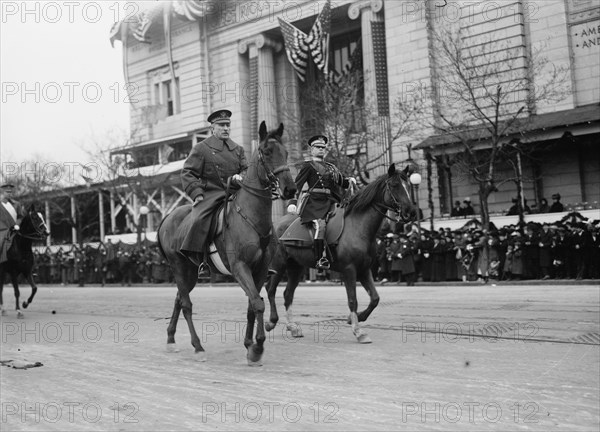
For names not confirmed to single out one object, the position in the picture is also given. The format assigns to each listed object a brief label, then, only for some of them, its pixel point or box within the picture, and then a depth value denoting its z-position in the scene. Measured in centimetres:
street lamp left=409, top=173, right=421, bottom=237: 2162
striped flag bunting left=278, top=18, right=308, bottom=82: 3653
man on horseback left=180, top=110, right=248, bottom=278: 838
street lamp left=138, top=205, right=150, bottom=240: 3512
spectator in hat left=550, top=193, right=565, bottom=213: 2394
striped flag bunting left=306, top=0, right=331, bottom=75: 3531
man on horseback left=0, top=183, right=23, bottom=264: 1436
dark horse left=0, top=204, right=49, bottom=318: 1476
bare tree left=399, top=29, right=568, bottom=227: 2584
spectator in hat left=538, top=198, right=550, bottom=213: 2516
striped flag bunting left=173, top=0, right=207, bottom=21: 4181
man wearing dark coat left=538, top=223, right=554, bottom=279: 1977
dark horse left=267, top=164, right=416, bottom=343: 958
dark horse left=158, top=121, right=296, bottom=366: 755
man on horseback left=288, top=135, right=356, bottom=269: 1030
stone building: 2753
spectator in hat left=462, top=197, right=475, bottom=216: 2739
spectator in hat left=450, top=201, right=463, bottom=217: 2791
